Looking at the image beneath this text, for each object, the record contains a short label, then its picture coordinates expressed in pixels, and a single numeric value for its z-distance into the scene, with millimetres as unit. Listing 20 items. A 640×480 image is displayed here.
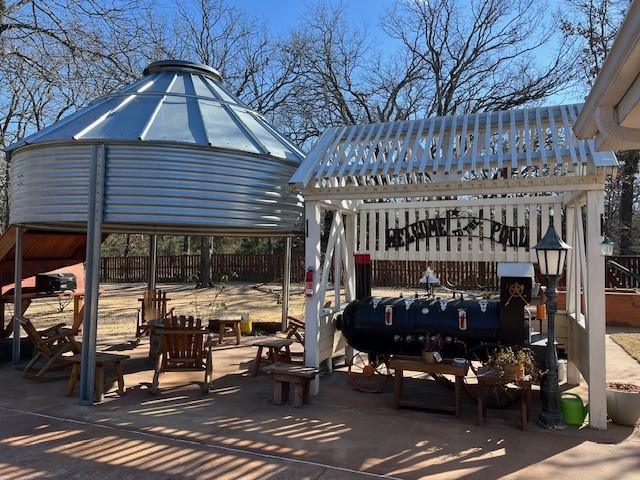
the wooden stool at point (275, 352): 7543
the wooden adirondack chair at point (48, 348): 7352
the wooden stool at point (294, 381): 6117
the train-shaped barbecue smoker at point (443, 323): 6203
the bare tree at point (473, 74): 21312
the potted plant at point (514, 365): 5453
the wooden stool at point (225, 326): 10102
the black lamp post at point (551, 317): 5375
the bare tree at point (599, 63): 18469
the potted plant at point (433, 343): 6530
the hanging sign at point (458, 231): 7910
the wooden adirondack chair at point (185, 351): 6917
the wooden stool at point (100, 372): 6270
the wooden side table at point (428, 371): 5770
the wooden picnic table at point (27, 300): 8992
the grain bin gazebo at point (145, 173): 6246
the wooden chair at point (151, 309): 10359
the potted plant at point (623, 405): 5285
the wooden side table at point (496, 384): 5359
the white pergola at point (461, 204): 5426
